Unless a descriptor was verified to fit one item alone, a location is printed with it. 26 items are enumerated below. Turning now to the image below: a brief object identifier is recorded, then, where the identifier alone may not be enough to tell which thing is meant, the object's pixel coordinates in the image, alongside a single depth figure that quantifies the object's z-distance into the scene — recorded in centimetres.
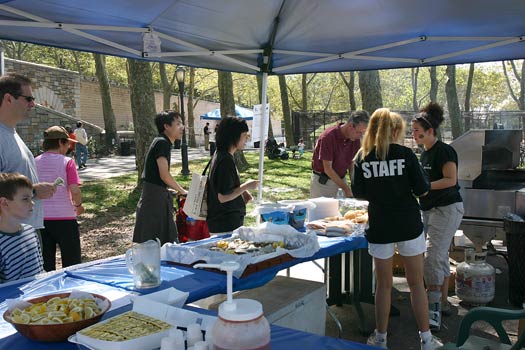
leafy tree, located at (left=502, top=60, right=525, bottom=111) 3232
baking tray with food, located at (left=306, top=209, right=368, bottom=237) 361
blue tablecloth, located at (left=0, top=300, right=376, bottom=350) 165
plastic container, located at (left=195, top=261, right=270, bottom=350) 121
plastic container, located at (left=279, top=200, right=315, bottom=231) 368
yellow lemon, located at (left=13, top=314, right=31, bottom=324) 165
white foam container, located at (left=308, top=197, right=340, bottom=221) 412
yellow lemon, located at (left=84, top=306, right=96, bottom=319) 169
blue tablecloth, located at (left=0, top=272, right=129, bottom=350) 220
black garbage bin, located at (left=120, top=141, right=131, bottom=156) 2311
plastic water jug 230
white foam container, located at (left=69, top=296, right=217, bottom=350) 145
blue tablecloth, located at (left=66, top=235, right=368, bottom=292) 232
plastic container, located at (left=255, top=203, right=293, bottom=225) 358
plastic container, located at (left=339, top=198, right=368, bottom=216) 433
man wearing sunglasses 301
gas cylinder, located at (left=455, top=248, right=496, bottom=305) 433
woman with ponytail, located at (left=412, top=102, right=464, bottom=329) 381
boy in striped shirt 244
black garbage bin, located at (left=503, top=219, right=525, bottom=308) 432
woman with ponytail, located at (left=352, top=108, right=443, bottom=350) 308
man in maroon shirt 488
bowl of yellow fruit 162
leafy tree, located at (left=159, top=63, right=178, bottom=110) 2779
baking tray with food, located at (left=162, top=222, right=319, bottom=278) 267
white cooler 287
